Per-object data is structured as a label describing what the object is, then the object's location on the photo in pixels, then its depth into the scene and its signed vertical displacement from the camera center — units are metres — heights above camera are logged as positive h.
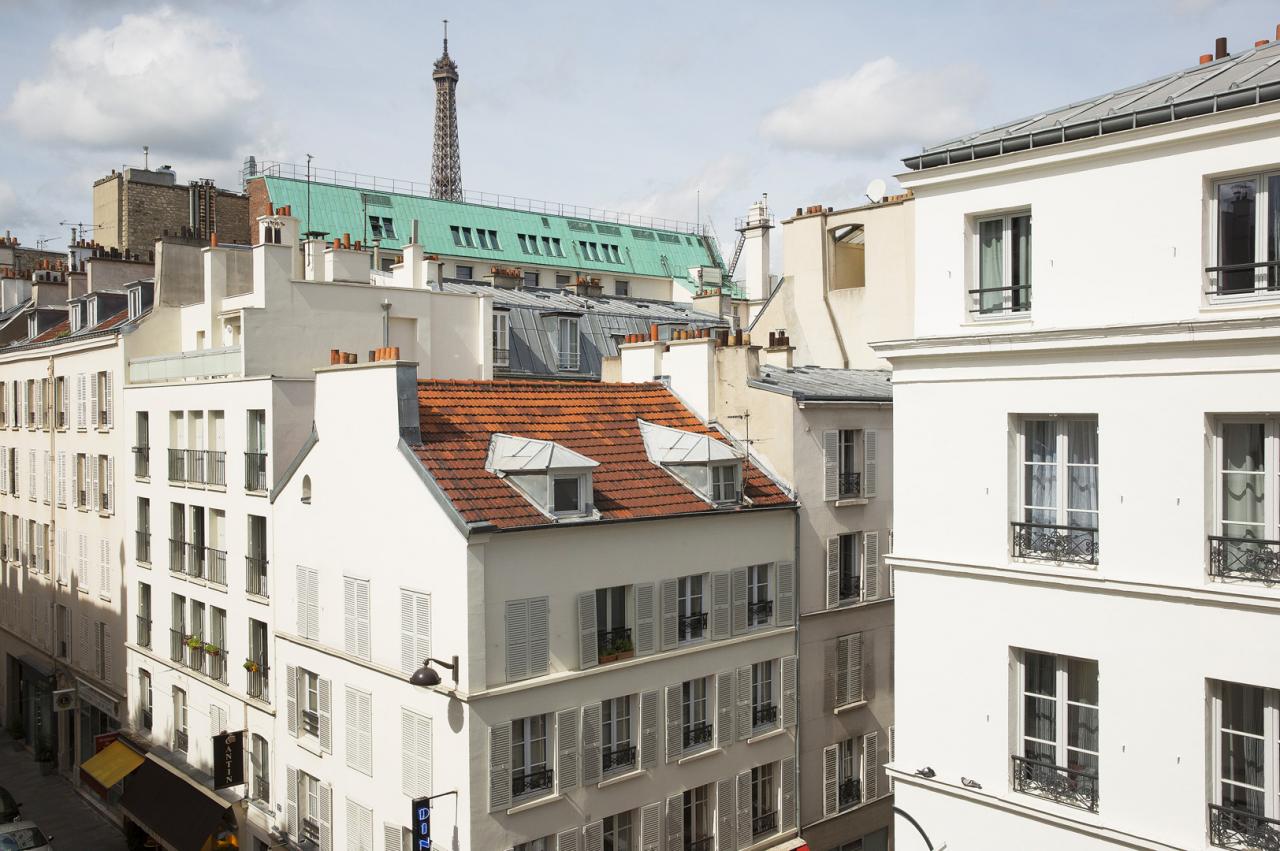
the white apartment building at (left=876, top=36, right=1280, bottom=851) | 11.02 -0.82
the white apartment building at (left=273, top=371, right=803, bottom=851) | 18.33 -4.01
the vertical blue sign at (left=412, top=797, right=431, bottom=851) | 18.09 -6.91
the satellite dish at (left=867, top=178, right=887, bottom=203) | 28.77 +5.67
